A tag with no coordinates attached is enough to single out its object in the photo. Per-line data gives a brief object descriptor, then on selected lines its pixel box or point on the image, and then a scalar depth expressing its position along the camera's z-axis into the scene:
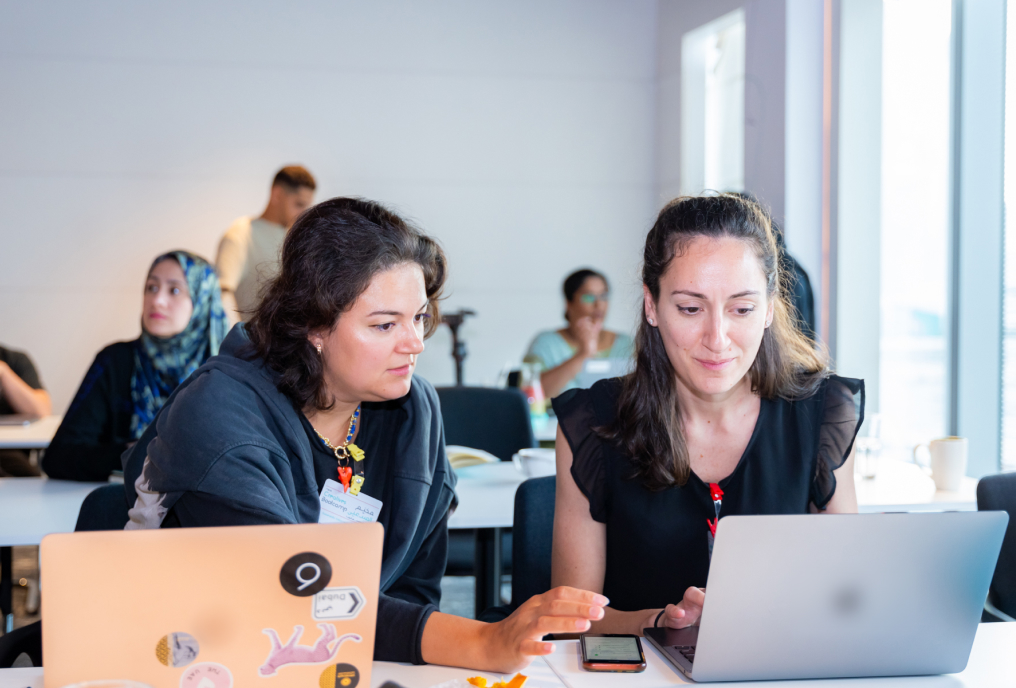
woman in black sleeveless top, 1.54
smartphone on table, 1.14
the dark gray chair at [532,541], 1.72
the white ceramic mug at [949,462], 2.22
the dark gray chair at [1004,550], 1.65
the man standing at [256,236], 4.61
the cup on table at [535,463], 2.27
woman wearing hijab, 2.53
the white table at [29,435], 2.93
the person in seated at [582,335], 4.05
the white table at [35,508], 1.86
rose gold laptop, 0.90
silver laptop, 0.99
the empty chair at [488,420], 2.93
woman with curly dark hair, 1.29
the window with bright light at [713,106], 4.55
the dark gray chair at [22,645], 1.38
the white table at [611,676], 1.09
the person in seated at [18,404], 3.57
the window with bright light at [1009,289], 2.98
